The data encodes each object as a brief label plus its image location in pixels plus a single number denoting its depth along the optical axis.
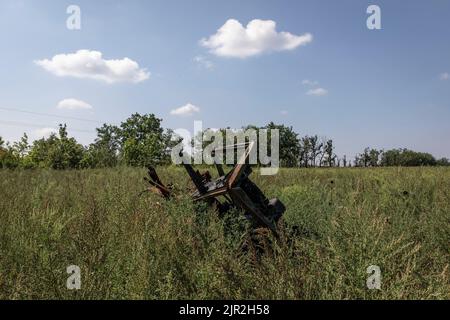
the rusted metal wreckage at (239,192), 4.43
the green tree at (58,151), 33.66
